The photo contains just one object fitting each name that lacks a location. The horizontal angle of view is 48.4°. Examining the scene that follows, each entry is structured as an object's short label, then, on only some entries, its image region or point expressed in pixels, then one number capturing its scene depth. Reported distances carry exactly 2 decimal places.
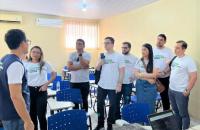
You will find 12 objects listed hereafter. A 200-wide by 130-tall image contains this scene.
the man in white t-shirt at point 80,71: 3.80
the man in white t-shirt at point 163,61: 4.05
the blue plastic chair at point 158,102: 4.21
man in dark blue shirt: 1.74
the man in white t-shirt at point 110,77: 3.33
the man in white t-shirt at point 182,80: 3.21
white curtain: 7.63
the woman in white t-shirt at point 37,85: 3.04
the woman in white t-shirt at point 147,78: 3.25
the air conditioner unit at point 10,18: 6.44
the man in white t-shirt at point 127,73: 4.12
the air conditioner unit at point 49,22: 6.97
